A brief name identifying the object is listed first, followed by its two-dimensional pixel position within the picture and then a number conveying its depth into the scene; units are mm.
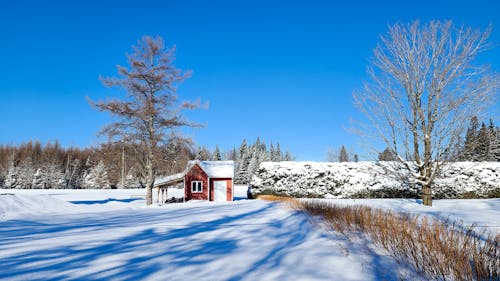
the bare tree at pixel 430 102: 11922
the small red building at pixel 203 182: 24719
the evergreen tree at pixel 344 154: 78188
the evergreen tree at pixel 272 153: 71625
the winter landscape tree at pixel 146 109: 16828
